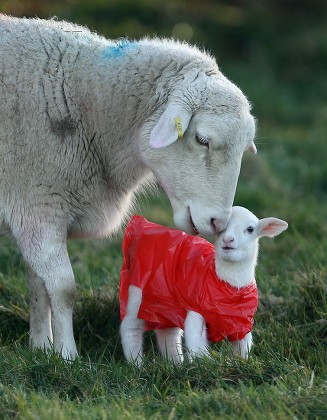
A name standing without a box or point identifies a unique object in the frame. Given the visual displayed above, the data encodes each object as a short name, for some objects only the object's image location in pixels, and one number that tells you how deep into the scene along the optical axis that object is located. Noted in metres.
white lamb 9.96
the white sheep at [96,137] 10.00
